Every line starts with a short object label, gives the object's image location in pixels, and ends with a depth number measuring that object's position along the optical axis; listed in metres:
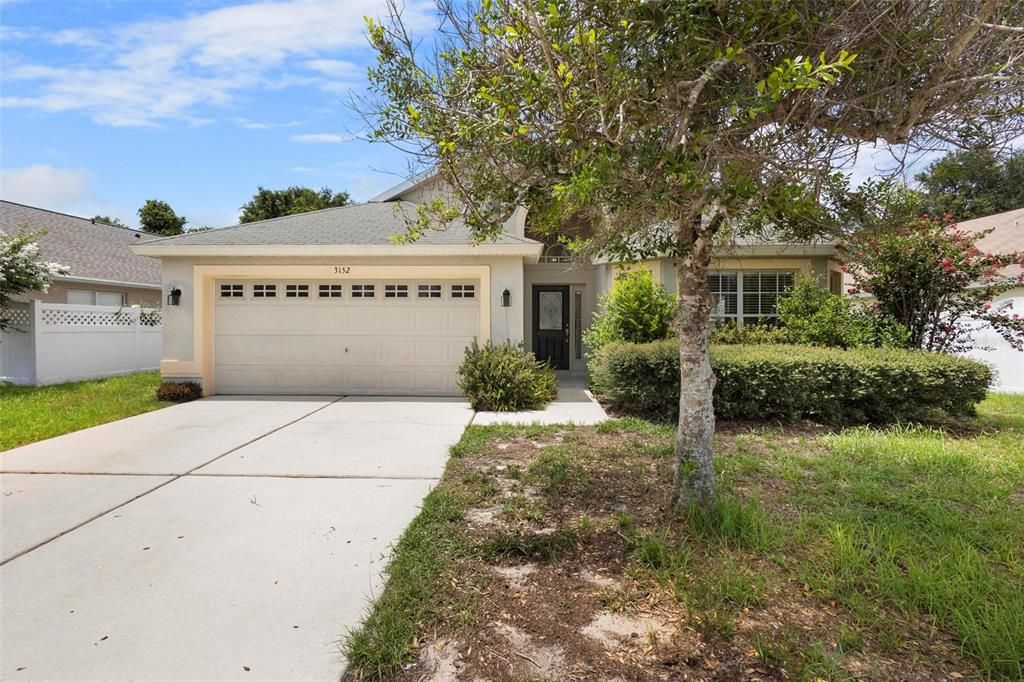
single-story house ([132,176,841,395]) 10.05
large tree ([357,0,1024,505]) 2.88
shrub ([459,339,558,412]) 8.94
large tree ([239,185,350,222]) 32.06
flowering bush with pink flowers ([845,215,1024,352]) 8.27
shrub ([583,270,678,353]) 9.50
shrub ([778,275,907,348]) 8.76
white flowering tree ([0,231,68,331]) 10.98
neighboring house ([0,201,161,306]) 14.33
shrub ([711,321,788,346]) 9.53
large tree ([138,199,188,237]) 30.78
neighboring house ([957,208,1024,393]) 10.74
